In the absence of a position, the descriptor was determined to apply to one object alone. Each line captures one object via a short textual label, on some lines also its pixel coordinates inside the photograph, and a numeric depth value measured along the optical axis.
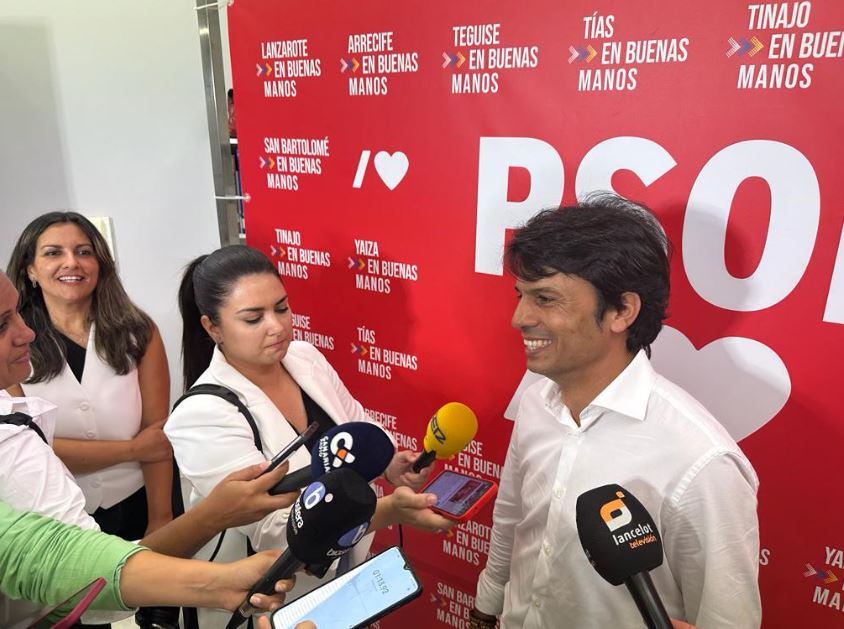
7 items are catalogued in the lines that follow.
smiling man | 1.16
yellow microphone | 1.39
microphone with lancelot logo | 0.86
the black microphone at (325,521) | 0.92
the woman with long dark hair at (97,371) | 1.99
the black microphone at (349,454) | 1.17
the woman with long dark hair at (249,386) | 1.44
